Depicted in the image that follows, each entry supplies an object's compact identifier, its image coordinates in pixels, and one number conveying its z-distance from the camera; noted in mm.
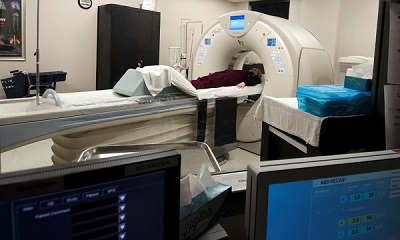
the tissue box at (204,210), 740
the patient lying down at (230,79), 4059
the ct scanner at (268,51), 3727
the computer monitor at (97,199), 480
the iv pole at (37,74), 2366
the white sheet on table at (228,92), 3486
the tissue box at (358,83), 1430
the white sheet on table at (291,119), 1489
